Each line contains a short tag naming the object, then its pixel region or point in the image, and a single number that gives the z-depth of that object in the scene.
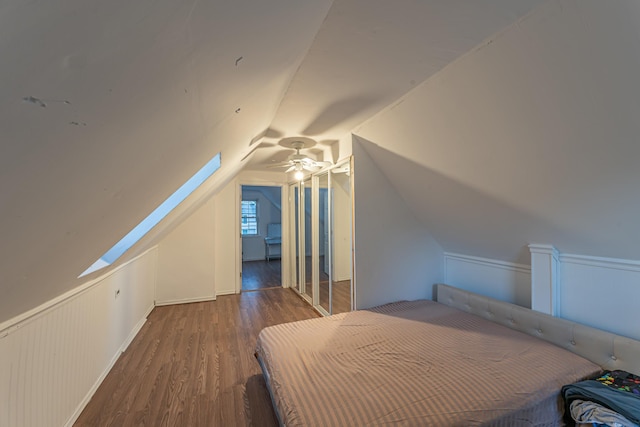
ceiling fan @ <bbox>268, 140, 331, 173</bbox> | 2.88
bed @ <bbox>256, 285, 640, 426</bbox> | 1.42
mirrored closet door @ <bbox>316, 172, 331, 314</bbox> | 3.60
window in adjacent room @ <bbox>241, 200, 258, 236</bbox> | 8.05
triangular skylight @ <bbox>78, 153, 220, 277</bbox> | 2.19
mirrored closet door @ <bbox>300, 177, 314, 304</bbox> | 4.29
